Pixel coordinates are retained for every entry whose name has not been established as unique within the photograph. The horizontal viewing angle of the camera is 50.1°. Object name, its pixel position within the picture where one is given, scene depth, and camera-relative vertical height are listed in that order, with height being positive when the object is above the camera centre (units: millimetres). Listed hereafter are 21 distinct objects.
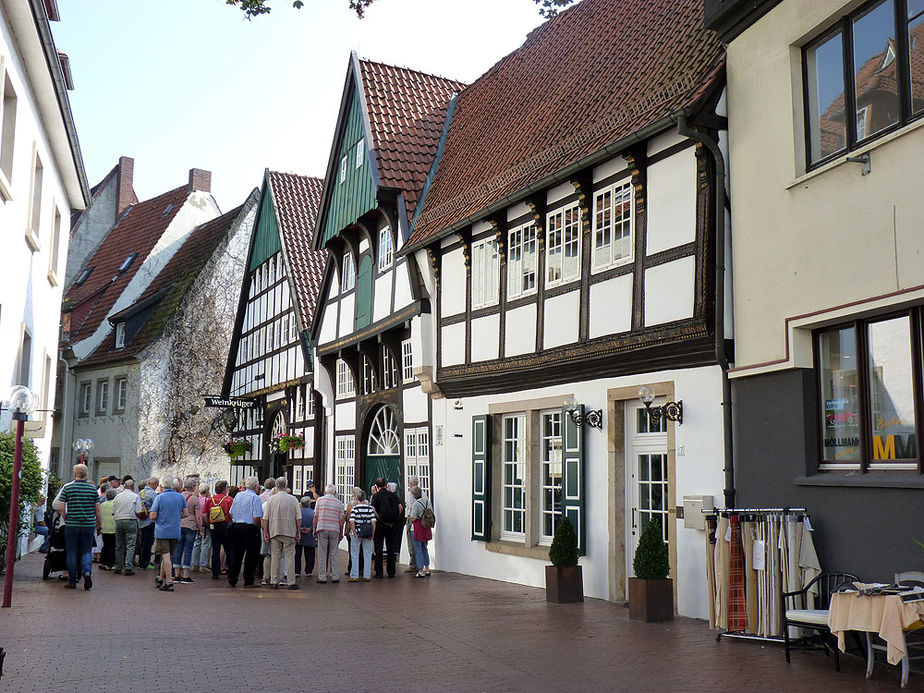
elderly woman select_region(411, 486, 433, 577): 16469 -1271
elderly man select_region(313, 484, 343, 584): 15759 -1172
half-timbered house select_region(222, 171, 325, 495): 25469 +3243
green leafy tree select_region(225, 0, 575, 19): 8109 +3732
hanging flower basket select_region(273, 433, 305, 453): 24578 +390
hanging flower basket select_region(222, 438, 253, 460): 28266 +285
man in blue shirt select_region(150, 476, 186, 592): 14195 -995
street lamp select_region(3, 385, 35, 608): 11719 -30
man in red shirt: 15742 -960
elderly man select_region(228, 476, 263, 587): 15078 -1114
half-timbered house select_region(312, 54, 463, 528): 19031 +3639
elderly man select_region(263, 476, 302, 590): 14859 -1008
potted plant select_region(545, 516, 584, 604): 12648 -1430
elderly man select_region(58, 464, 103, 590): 14055 -898
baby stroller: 15297 -1443
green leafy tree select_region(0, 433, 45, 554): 12953 -276
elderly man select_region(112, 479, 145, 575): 16031 -1049
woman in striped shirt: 15953 -1183
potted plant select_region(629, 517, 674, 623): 10727 -1316
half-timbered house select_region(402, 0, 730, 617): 11219 +2143
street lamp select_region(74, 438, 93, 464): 26750 +361
